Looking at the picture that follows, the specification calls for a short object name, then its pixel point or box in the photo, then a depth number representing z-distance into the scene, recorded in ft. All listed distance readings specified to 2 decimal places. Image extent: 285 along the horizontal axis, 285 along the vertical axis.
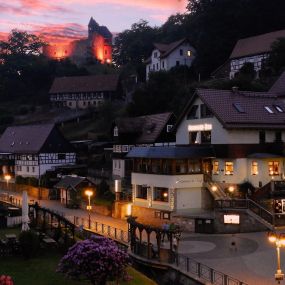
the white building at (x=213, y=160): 144.05
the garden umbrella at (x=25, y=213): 119.91
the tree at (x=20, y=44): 511.40
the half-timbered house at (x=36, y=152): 236.43
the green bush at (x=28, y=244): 102.73
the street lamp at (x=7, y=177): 234.99
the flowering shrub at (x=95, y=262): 73.20
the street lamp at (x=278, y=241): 83.61
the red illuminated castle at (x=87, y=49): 599.98
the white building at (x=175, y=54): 346.54
